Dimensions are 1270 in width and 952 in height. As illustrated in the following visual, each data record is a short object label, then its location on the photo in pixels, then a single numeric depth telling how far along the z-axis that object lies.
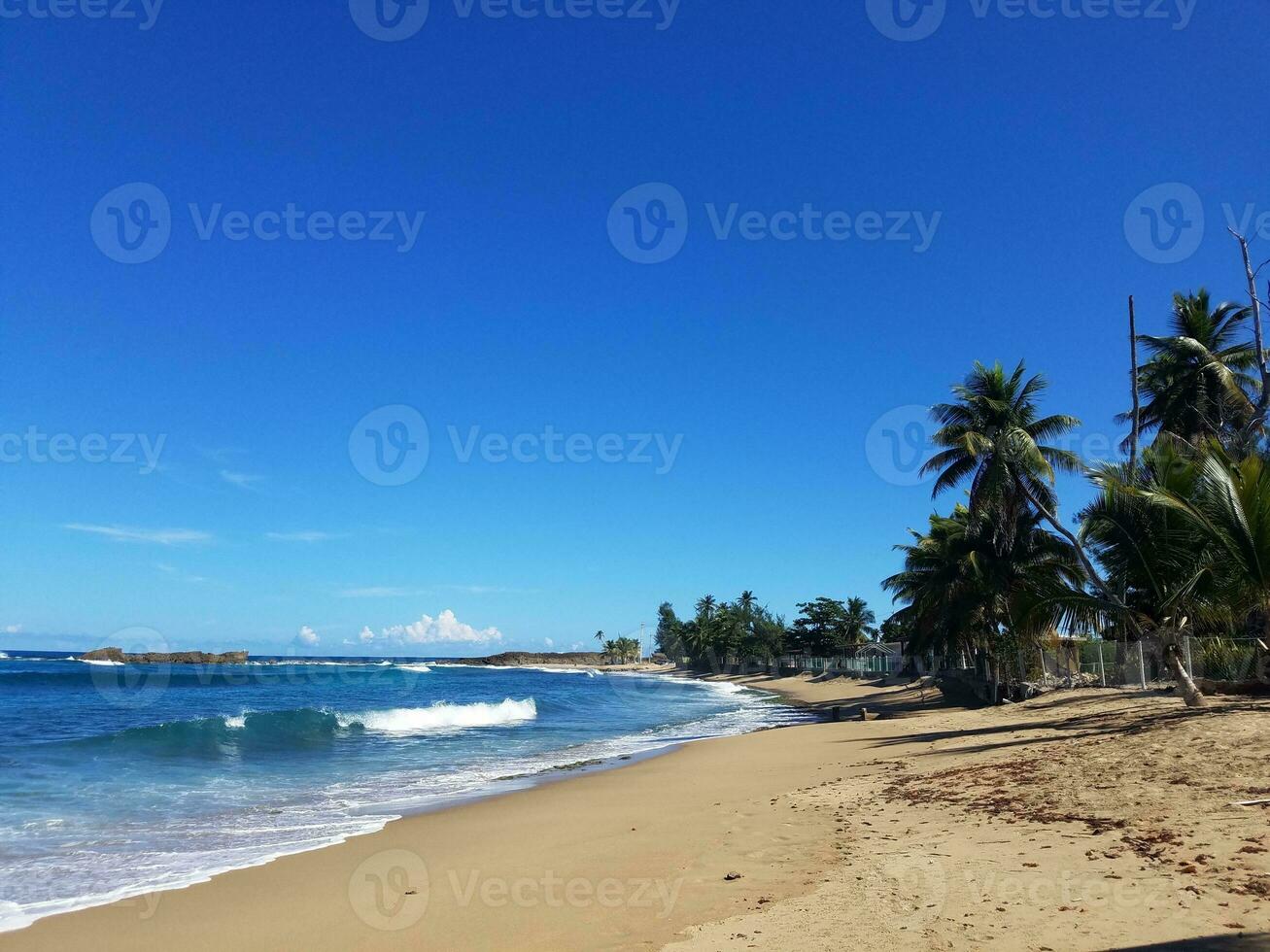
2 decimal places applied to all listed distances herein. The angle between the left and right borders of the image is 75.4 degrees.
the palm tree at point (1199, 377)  26.38
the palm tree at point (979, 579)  24.63
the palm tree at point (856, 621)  72.31
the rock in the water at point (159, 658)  126.75
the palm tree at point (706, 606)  113.25
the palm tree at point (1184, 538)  12.35
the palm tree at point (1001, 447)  24.69
